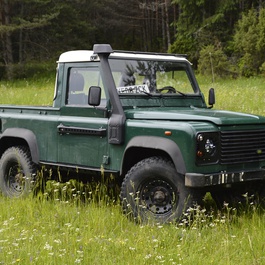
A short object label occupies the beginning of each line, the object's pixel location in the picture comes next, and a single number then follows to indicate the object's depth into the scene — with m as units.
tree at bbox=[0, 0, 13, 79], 29.78
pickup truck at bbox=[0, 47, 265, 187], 5.07
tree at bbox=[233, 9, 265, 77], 24.58
